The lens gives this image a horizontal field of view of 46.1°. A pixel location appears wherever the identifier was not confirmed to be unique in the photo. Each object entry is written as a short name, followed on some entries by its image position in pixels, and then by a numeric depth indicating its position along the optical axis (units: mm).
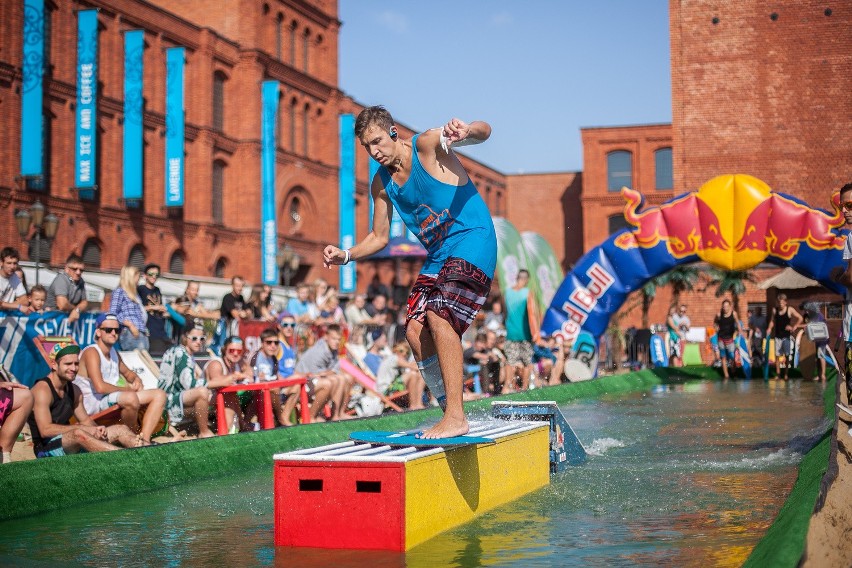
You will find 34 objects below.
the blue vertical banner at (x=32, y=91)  27953
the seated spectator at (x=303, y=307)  14289
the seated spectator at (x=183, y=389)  8781
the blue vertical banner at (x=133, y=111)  32438
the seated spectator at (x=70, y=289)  11281
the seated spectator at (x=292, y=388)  9680
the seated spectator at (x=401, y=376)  12141
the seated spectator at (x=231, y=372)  9039
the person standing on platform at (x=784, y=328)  18188
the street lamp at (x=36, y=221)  18844
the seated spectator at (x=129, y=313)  10578
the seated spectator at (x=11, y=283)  10047
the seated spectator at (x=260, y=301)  14016
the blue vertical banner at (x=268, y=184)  39656
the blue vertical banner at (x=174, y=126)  34469
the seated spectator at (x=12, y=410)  6145
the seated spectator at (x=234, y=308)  13250
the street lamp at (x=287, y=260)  32906
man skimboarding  4883
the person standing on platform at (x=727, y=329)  19531
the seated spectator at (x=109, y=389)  7785
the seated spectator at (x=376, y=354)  12844
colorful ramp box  4012
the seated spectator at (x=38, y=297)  10438
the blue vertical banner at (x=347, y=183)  45250
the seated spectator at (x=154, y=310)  11523
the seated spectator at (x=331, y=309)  14414
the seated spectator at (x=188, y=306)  12414
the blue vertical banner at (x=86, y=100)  29609
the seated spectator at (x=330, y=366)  10406
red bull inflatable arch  16594
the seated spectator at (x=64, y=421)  6441
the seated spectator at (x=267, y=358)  10000
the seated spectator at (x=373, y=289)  19900
